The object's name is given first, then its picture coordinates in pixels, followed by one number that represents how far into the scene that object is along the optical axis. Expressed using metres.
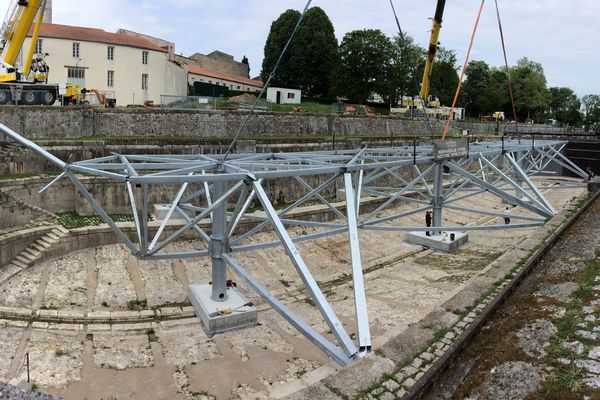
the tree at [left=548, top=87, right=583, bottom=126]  96.88
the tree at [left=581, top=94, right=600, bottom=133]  104.51
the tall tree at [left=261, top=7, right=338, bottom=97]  58.41
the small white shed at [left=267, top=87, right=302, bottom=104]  49.78
